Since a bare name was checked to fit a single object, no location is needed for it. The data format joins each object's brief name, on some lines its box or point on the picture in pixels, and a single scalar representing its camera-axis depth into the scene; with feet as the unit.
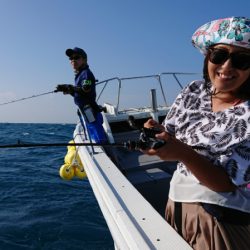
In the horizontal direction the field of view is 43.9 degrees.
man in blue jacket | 14.93
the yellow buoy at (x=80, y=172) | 15.39
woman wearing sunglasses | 3.85
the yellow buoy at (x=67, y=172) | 15.59
